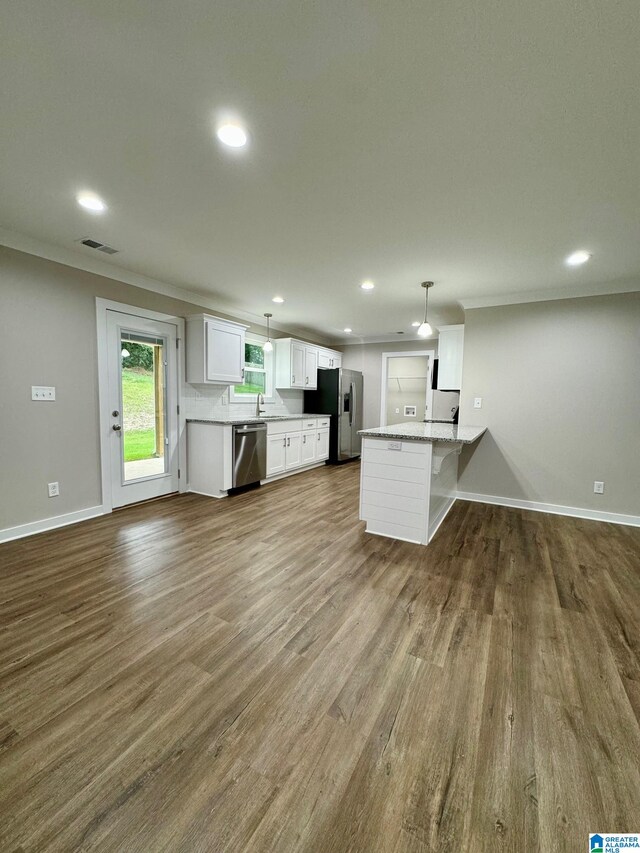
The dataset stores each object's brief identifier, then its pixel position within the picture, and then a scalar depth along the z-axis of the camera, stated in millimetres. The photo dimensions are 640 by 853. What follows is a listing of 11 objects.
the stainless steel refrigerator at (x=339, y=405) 6359
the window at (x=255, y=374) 5312
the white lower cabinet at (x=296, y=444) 5012
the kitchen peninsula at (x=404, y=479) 2859
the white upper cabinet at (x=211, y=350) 4137
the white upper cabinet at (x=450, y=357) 4477
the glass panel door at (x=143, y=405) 3689
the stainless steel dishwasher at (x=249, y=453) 4273
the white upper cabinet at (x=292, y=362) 5777
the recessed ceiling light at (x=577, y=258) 2844
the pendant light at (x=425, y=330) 3299
